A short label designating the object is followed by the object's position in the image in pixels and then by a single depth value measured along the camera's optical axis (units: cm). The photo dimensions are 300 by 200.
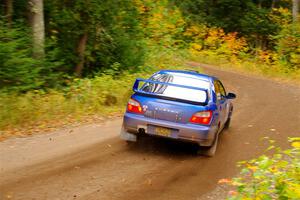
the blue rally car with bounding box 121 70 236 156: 771
